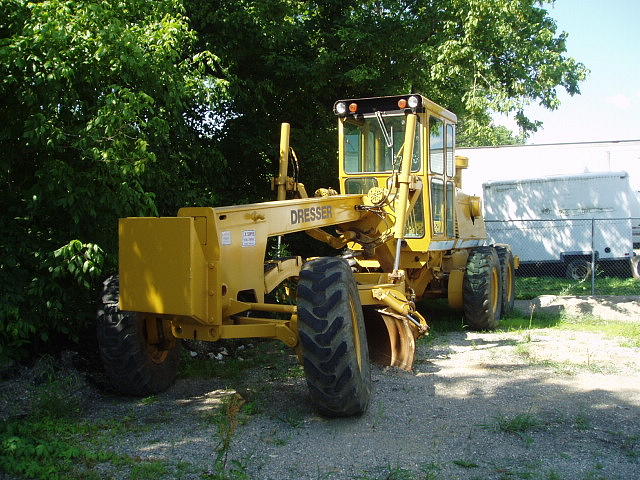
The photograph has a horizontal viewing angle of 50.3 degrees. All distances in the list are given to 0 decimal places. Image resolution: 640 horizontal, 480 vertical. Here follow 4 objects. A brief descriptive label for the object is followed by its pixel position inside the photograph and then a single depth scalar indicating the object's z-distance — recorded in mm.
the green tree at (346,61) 10531
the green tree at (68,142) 5617
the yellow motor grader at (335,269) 5070
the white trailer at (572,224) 17672
